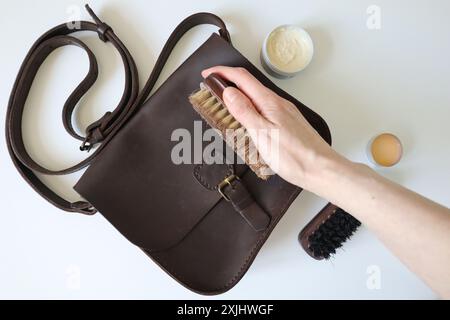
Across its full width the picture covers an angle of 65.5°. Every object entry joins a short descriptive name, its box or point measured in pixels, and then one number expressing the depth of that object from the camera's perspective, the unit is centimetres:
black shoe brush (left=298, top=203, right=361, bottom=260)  59
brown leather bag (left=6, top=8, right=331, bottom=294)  54
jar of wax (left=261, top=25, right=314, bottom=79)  59
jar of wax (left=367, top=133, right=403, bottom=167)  59
